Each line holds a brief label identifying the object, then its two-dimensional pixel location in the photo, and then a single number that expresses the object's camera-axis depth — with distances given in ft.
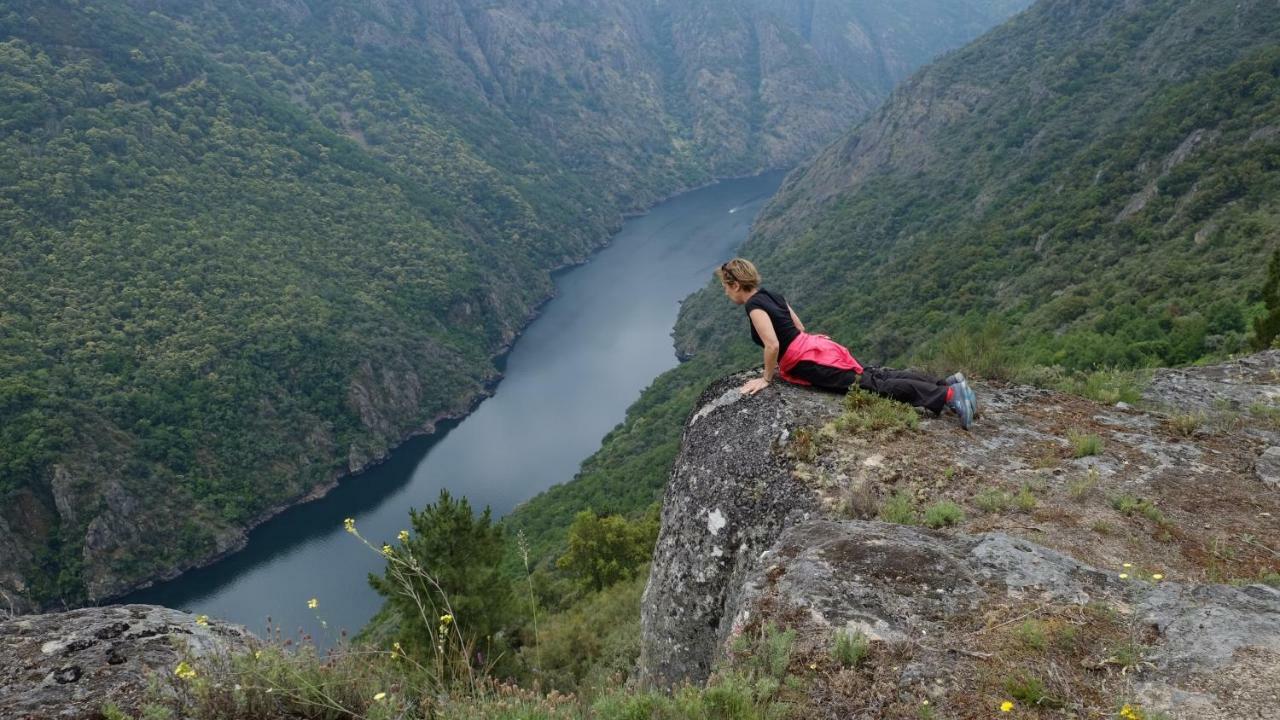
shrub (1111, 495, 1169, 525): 16.35
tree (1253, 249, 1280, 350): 42.80
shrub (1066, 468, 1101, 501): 17.47
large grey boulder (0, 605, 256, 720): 11.22
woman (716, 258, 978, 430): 21.39
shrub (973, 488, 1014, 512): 17.17
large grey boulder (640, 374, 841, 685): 19.25
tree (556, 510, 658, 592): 93.81
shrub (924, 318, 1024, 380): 27.04
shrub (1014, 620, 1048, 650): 11.52
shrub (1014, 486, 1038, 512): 17.08
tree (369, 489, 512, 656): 52.65
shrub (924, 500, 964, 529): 16.81
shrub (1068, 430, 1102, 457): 19.54
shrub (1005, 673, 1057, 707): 10.44
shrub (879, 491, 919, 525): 17.02
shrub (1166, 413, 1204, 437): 20.59
